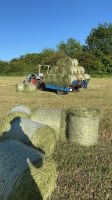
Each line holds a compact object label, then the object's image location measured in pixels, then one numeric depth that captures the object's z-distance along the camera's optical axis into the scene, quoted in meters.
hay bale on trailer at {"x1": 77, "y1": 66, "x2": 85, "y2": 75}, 9.62
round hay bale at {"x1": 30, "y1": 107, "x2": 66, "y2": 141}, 3.55
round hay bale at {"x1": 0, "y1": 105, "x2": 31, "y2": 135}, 3.30
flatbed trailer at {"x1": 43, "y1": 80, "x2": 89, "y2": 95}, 8.81
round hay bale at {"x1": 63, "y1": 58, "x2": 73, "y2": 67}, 9.38
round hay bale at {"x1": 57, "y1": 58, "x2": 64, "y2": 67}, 9.41
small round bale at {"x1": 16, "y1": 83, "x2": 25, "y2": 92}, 9.39
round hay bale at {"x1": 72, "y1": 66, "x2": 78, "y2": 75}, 9.27
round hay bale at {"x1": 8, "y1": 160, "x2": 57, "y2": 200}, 1.88
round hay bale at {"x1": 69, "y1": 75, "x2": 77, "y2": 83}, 8.80
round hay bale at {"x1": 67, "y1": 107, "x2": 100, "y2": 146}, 3.43
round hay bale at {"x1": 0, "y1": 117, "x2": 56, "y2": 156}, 2.82
